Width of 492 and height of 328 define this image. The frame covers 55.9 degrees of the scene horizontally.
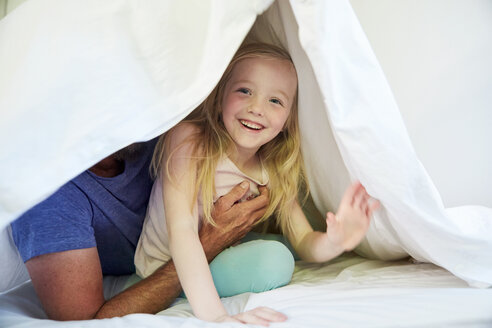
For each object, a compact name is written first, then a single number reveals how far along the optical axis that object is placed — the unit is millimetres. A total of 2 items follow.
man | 864
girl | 909
